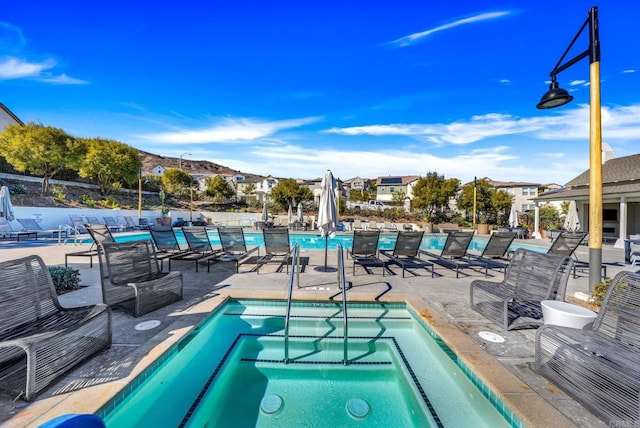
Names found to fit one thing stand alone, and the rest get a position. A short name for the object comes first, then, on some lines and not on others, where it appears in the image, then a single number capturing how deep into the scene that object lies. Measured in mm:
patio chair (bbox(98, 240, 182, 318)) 3637
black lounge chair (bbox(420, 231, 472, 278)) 6543
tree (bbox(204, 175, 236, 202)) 42688
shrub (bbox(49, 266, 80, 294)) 4895
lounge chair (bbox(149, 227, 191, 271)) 6984
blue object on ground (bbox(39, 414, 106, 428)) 1018
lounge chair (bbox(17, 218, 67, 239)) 13922
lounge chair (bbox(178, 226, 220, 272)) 7056
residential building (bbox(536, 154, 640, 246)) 13633
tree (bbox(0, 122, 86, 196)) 24859
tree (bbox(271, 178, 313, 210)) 36219
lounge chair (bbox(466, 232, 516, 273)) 6676
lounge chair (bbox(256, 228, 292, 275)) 6863
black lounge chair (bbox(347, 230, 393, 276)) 6570
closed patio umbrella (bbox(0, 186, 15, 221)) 11845
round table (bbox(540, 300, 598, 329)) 2820
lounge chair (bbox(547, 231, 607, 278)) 6168
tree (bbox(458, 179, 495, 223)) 27508
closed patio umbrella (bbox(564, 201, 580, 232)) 13000
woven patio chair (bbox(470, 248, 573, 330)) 3401
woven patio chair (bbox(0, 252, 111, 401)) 2084
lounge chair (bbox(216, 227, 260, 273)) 7141
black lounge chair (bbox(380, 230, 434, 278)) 6593
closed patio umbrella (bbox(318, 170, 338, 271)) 6391
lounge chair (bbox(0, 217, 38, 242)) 12078
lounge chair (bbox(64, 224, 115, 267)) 6277
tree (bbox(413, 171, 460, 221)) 25828
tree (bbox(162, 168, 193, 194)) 44625
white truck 40825
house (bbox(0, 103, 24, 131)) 34438
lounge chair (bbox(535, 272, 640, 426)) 1865
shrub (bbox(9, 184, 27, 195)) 22678
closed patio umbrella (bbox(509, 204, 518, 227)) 16562
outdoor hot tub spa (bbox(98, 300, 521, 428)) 2480
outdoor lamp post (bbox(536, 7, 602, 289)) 4465
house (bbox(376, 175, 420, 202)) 54562
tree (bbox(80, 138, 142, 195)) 29797
